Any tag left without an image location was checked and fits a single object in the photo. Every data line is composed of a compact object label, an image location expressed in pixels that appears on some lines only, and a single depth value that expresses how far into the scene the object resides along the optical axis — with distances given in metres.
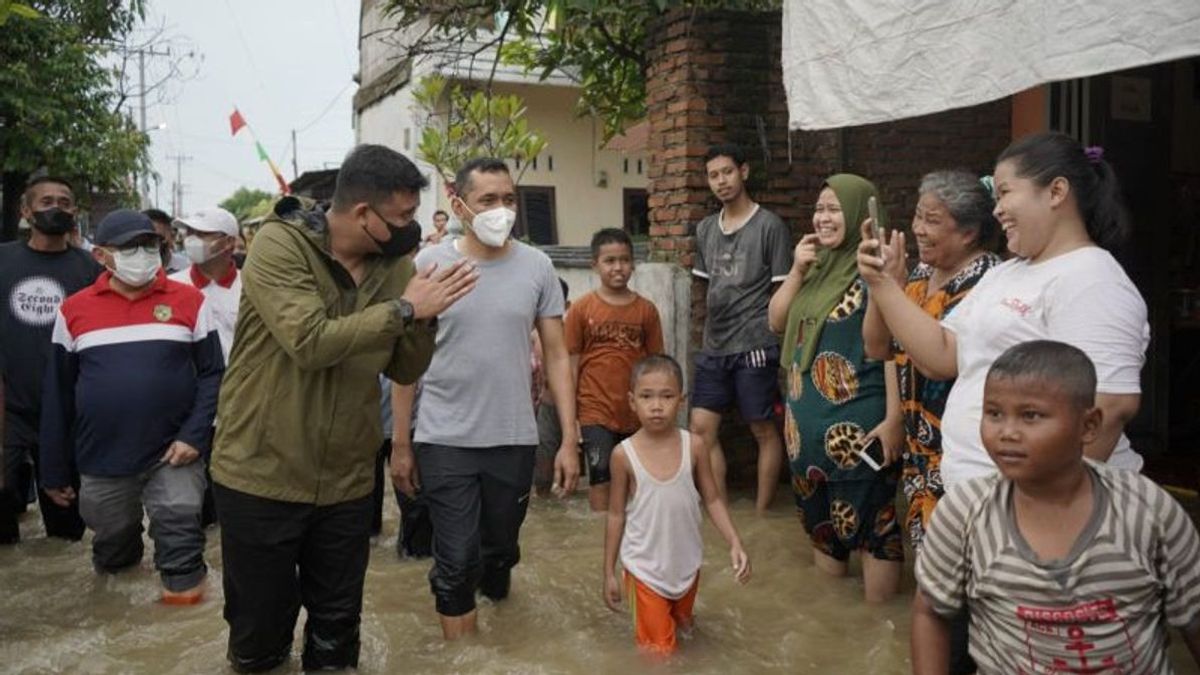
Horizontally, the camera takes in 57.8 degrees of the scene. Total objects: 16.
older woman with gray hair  4.01
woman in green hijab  4.82
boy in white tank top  4.36
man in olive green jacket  3.66
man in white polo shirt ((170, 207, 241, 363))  6.08
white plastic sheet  3.53
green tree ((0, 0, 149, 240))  13.42
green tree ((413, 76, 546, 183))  10.94
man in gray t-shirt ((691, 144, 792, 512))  6.24
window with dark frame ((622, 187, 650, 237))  20.55
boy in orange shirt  6.42
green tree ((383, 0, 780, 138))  7.84
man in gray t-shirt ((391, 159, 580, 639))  4.44
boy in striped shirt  2.41
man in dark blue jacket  5.20
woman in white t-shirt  2.90
